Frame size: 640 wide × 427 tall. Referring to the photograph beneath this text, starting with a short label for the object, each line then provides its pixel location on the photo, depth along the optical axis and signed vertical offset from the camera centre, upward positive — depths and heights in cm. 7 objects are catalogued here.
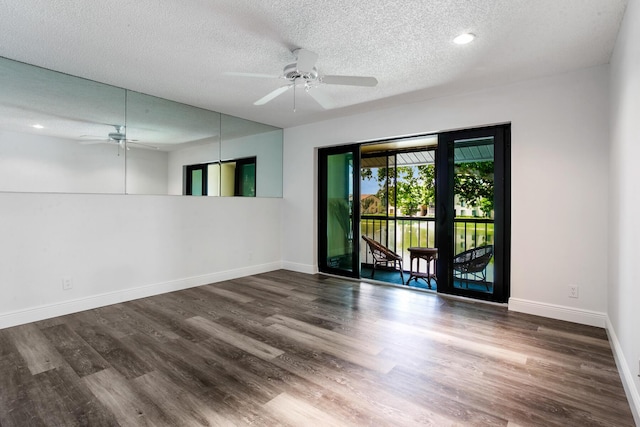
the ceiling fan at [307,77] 269 +123
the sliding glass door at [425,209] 374 +8
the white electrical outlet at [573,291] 320 -75
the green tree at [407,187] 611 +52
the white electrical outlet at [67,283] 342 -75
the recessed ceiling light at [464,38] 253 +139
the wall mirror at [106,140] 312 +84
